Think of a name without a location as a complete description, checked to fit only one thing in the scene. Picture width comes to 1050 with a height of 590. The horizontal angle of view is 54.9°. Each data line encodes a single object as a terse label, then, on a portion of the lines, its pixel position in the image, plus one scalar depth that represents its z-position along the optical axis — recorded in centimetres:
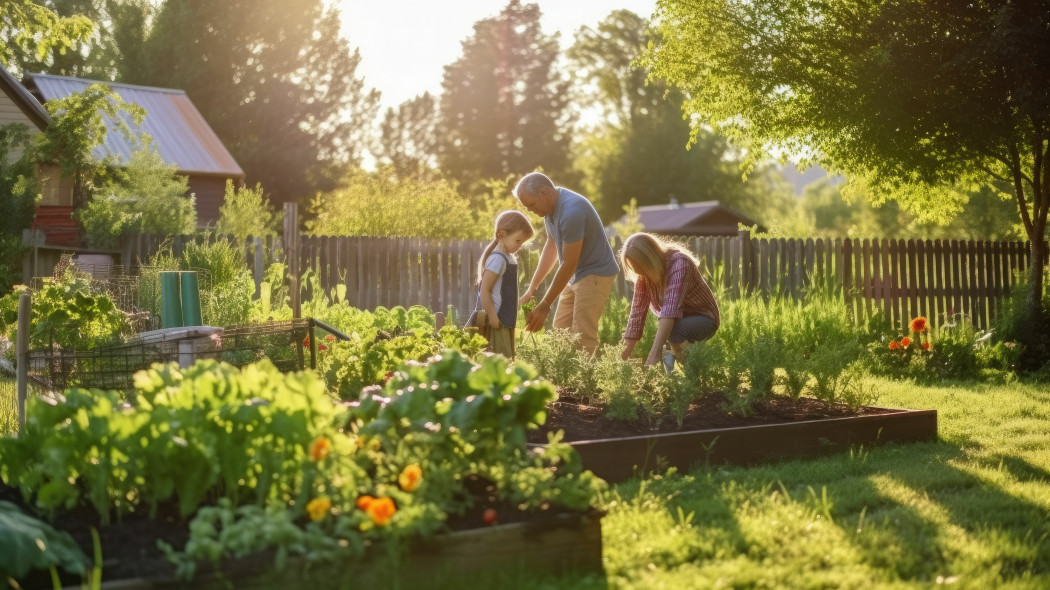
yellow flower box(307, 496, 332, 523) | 280
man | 688
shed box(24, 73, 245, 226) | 2583
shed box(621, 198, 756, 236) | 4242
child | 655
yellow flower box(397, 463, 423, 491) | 292
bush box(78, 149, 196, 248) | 1558
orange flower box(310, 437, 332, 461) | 288
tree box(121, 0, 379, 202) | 3756
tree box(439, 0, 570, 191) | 4681
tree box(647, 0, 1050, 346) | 1026
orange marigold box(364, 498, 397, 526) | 279
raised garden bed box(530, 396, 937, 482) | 477
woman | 657
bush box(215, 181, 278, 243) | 1541
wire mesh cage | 458
